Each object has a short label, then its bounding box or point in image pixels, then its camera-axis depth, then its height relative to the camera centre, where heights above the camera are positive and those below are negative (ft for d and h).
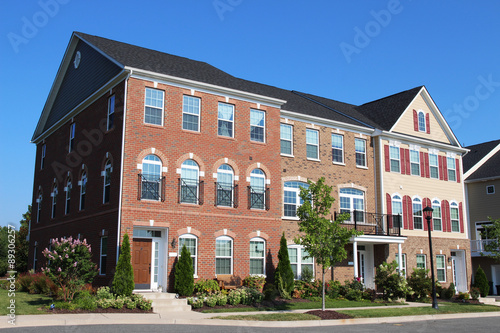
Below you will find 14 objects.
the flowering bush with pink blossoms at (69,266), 59.77 -0.82
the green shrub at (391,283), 81.46 -3.88
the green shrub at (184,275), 66.74 -2.08
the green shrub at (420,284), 86.33 -4.21
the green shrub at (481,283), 102.83 -4.84
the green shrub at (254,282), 73.82 -3.31
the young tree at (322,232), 63.16 +3.38
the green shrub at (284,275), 74.23 -2.35
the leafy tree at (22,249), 125.16 +2.61
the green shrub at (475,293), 93.40 -6.35
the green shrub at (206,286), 69.00 -3.67
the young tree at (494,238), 95.04 +3.92
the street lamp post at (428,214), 77.60 +7.14
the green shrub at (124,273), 62.18 -1.76
